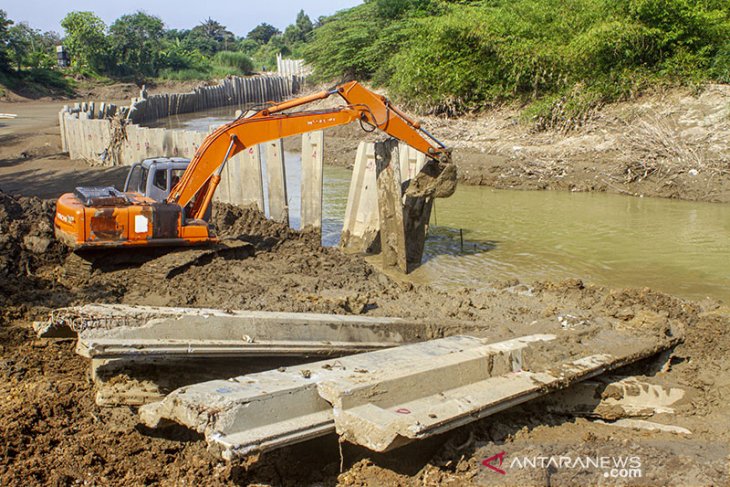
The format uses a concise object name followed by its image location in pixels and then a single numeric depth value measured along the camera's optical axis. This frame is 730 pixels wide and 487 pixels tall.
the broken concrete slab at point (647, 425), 5.51
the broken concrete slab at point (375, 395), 4.22
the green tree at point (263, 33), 138.96
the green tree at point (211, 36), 92.62
